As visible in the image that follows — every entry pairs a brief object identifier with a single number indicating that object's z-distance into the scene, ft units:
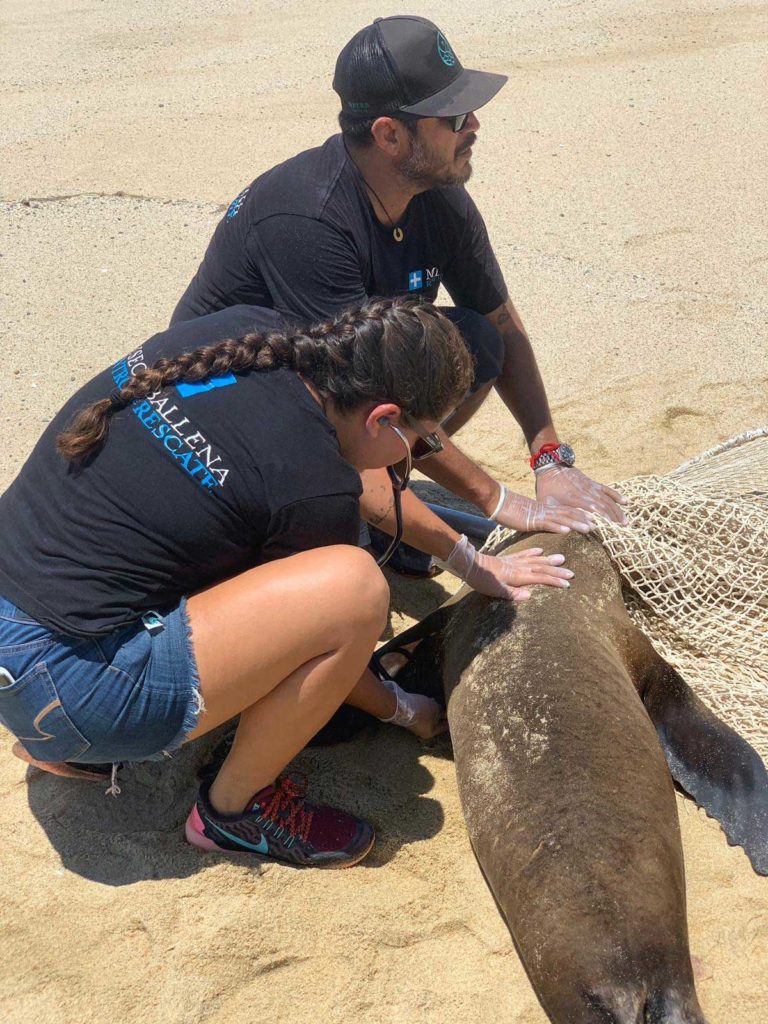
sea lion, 7.94
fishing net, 11.34
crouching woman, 8.12
